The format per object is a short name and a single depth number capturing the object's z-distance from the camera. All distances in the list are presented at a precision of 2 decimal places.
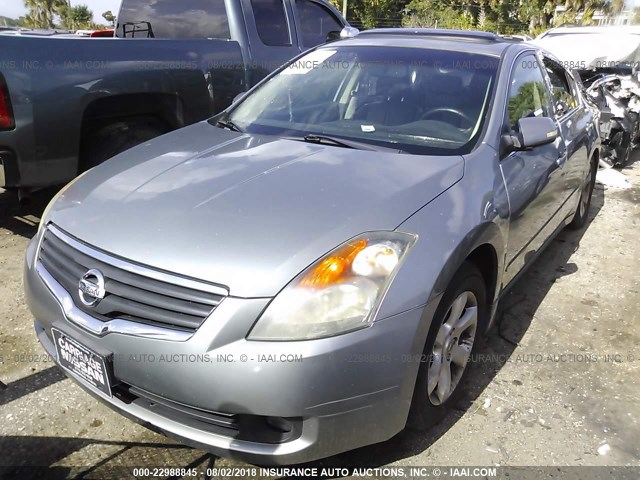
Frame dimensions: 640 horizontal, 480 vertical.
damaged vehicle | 7.40
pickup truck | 3.50
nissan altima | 1.78
